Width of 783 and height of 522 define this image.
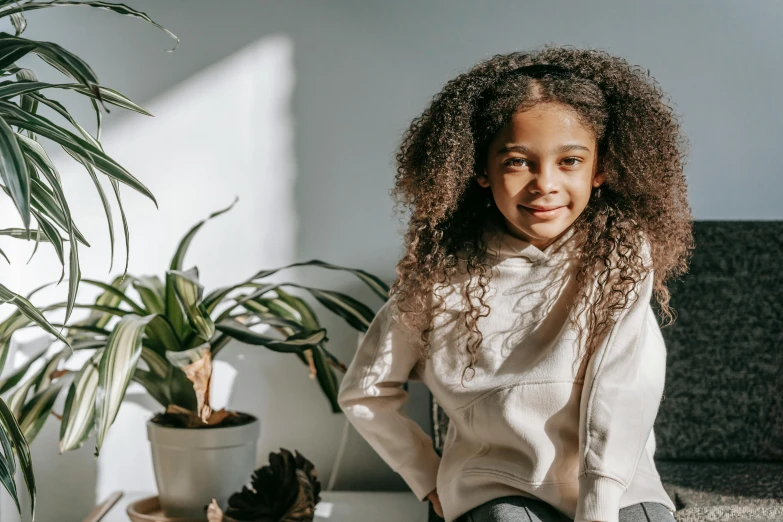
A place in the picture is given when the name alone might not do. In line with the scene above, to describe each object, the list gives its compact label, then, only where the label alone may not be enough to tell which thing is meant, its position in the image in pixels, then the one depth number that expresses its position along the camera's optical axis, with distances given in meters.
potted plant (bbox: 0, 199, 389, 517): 1.18
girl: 0.96
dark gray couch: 1.40
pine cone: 1.22
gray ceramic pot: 1.28
